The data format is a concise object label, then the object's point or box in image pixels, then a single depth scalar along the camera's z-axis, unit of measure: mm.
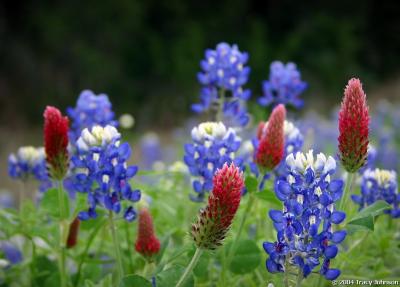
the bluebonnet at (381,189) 998
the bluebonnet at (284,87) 1156
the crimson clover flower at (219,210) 844
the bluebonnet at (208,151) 972
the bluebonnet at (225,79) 1106
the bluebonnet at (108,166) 926
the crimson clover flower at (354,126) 882
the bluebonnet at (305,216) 858
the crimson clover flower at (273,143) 941
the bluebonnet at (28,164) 1118
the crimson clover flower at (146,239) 923
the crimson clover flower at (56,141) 936
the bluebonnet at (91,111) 1064
